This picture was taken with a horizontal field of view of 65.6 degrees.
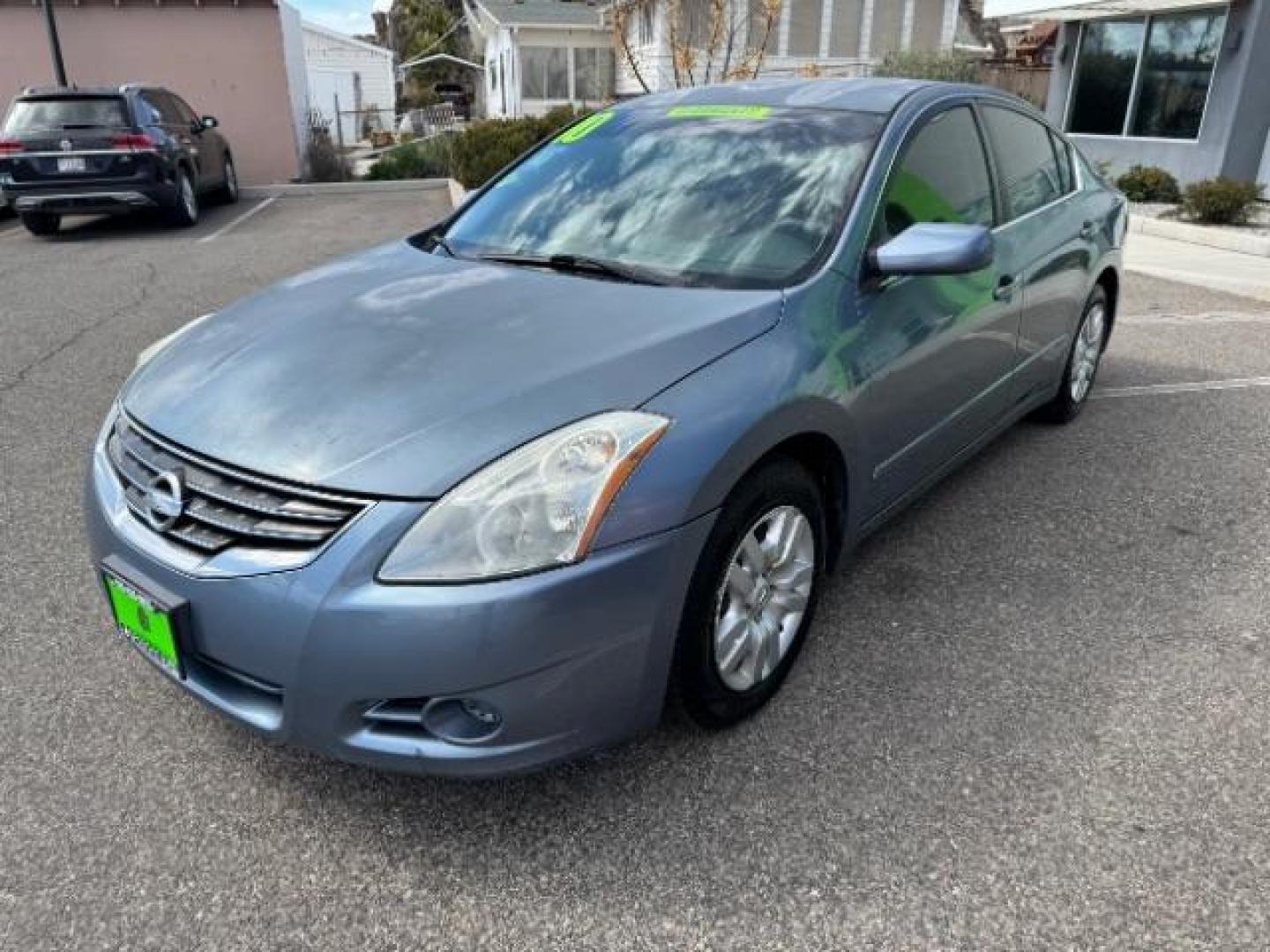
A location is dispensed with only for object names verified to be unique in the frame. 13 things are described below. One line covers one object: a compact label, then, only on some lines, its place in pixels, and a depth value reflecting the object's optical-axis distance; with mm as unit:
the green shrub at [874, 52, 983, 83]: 19250
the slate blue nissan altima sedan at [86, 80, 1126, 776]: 1941
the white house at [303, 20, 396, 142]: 34781
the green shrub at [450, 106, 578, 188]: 13234
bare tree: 19219
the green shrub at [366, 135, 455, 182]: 18188
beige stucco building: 17391
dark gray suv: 10719
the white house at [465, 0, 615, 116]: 26422
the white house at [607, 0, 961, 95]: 21562
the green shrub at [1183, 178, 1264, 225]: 10336
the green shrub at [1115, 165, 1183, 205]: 12266
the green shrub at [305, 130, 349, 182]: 19280
